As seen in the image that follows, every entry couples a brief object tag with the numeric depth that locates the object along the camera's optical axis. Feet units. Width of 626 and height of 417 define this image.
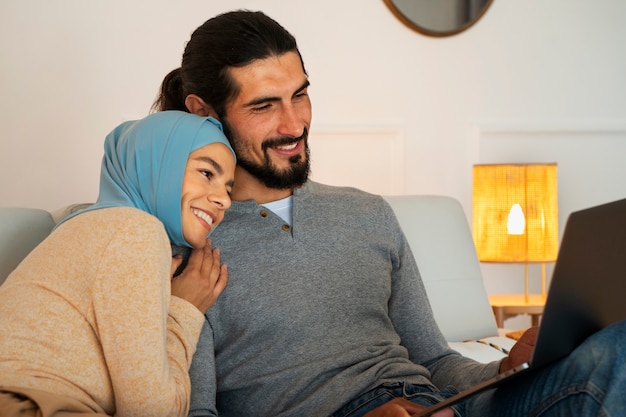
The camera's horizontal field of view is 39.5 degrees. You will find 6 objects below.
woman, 4.11
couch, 7.58
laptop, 3.69
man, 5.41
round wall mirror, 11.21
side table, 9.84
